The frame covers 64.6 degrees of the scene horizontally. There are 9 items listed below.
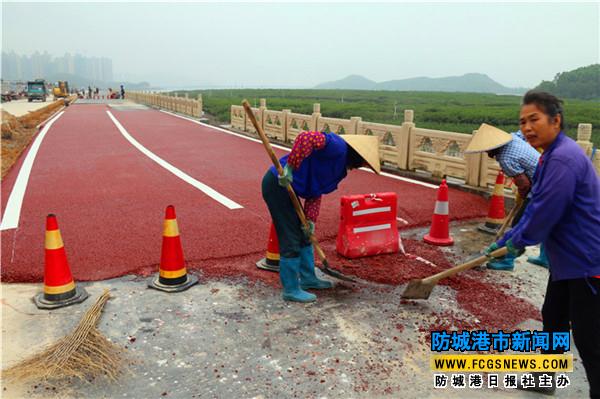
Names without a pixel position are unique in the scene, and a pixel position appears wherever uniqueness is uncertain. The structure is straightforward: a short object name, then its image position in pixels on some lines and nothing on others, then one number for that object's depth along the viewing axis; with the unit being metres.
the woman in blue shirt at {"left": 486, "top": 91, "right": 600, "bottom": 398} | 2.35
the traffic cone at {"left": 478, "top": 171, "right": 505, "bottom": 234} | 6.08
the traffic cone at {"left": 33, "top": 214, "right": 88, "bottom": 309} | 3.85
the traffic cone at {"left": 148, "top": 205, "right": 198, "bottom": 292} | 4.17
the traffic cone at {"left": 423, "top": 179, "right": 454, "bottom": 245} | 5.54
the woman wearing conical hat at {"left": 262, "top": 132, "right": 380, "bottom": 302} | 3.67
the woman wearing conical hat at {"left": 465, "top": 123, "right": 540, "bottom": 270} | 4.43
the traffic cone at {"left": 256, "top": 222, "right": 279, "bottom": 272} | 4.70
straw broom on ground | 2.94
